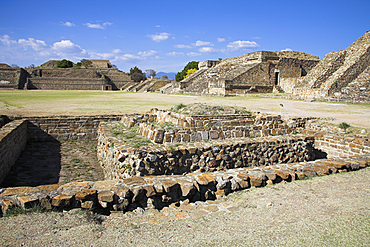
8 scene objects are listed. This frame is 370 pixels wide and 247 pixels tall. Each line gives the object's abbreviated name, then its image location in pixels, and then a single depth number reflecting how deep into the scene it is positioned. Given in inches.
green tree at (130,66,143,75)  3457.2
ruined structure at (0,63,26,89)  1959.5
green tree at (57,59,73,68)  2886.3
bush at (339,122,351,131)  322.1
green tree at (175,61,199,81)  3031.5
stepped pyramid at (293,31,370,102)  724.6
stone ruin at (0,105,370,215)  140.2
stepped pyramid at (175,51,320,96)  1114.7
